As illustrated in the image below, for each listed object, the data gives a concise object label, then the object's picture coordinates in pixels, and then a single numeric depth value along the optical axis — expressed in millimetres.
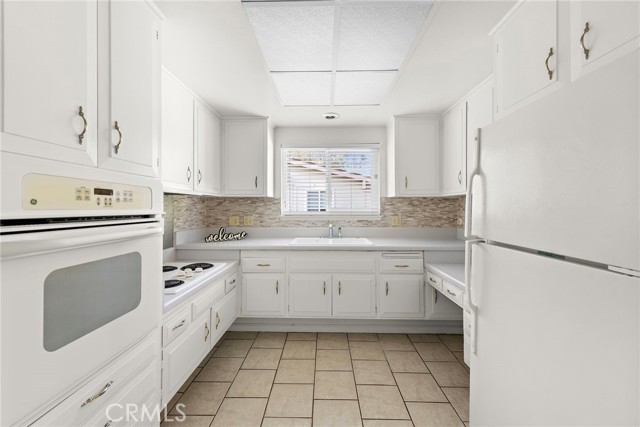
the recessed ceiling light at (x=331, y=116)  3014
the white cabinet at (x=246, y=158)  3168
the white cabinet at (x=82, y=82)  712
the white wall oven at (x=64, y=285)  665
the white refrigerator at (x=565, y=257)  593
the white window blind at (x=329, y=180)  3598
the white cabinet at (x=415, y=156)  3111
